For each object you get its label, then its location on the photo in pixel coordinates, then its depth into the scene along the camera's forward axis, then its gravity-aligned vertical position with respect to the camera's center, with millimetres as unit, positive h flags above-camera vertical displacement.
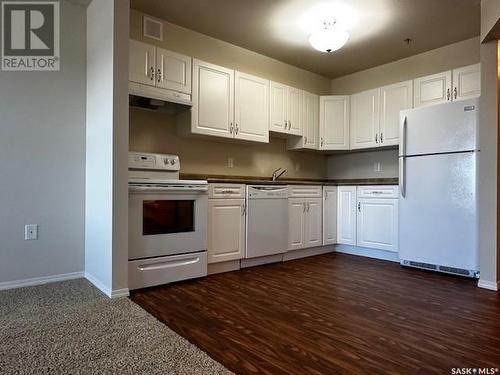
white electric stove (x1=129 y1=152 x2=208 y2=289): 2602 -324
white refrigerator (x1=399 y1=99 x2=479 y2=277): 3076 -11
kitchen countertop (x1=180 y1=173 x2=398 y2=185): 3301 +52
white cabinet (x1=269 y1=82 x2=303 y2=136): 4035 +959
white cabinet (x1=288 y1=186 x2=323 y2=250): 3857 -386
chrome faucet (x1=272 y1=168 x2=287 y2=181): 4366 +171
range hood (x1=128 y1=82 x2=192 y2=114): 2955 +796
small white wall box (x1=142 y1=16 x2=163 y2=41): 3267 +1561
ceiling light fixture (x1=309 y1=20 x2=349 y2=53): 3059 +1366
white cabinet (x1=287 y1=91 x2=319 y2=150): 4422 +813
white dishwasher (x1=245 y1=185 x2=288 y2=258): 3418 -369
